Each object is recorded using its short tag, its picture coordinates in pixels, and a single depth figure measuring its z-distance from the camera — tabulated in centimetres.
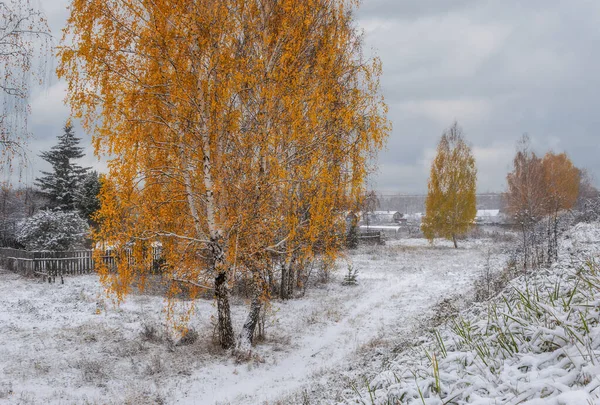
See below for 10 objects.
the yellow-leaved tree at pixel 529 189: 2474
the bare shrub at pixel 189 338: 862
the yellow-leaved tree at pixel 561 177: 3531
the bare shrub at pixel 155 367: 721
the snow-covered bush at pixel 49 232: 1783
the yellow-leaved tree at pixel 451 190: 2939
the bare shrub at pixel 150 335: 870
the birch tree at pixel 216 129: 725
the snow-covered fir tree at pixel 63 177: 2766
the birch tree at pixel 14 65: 527
